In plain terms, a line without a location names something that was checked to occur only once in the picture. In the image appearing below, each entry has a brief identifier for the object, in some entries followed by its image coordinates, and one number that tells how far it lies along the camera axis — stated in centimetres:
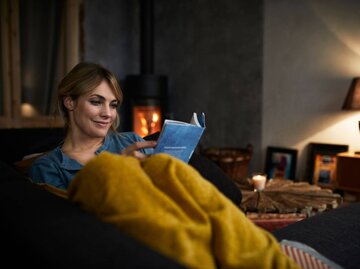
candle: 184
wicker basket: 291
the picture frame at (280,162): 343
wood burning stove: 404
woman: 127
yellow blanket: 49
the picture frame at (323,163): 318
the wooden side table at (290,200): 160
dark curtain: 376
